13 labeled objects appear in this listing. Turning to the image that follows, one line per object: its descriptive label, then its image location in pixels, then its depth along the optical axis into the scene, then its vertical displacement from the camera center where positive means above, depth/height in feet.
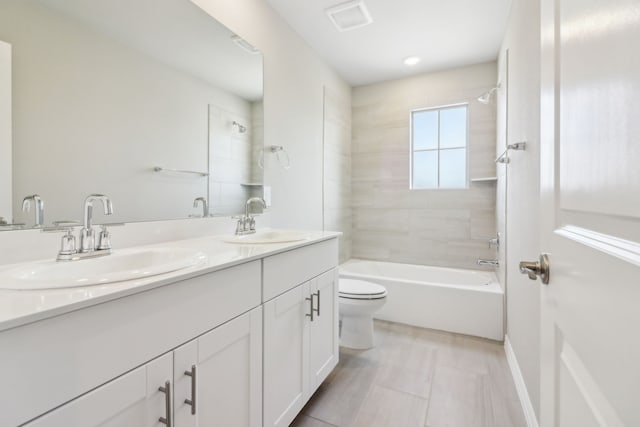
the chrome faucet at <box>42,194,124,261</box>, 3.06 -0.29
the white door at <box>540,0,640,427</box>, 1.21 +0.01
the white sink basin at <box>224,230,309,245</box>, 4.60 -0.42
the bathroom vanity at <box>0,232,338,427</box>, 1.76 -1.10
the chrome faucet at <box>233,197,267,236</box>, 5.54 -0.19
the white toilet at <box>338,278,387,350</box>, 6.89 -2.32
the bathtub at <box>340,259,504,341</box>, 7.67 -2.46
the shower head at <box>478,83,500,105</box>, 8.32 +3.30
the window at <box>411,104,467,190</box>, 10.19 +2.38
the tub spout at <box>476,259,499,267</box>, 9.06 -1.49
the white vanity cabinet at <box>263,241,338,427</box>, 3.85 -1.78
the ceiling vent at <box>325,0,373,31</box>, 6.74 +4.77
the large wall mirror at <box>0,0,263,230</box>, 3.08 +1.41
